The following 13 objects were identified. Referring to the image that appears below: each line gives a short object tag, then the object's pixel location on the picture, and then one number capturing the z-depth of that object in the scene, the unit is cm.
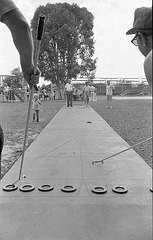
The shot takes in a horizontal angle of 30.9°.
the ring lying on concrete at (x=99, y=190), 265
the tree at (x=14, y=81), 2903
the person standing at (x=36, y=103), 899
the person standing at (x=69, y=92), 1716
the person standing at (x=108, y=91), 1590
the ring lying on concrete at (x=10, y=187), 275
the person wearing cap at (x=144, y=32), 104
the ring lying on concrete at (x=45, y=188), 274
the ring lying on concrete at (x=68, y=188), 271
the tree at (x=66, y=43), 2995
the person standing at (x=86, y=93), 1738
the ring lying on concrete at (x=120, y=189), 264
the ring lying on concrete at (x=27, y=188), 273
